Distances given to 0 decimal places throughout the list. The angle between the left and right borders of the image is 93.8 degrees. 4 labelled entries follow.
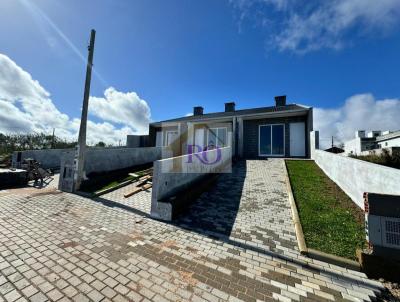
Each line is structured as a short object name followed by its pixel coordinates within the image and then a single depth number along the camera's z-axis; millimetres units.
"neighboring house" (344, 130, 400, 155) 27253
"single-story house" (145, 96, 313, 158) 13922
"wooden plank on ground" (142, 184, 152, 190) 8341
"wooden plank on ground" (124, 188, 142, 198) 7509
